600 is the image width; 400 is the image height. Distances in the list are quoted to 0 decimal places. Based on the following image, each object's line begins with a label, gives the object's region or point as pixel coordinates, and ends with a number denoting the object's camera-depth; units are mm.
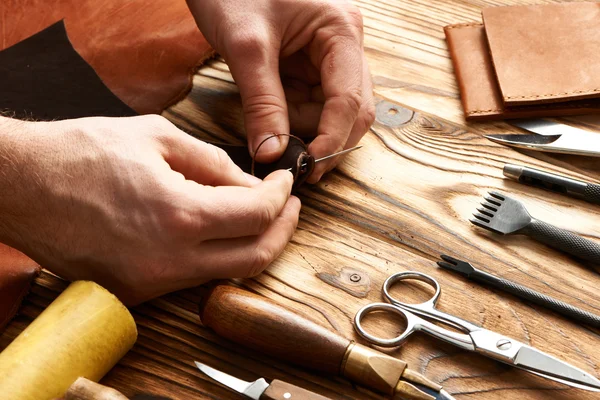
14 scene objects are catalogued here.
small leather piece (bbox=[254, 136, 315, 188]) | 1110
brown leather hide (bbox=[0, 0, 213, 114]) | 1327
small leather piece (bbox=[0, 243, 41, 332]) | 949
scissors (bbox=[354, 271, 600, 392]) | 867
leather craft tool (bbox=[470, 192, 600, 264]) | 1057
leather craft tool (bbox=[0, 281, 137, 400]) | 798
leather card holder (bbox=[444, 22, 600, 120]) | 1323
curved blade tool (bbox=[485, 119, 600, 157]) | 1244
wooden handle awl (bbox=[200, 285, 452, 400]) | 847
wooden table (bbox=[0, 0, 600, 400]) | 905
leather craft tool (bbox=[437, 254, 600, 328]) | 968
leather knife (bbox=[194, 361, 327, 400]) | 816
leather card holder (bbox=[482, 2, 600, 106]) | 1311
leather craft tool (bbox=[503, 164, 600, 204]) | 1159
